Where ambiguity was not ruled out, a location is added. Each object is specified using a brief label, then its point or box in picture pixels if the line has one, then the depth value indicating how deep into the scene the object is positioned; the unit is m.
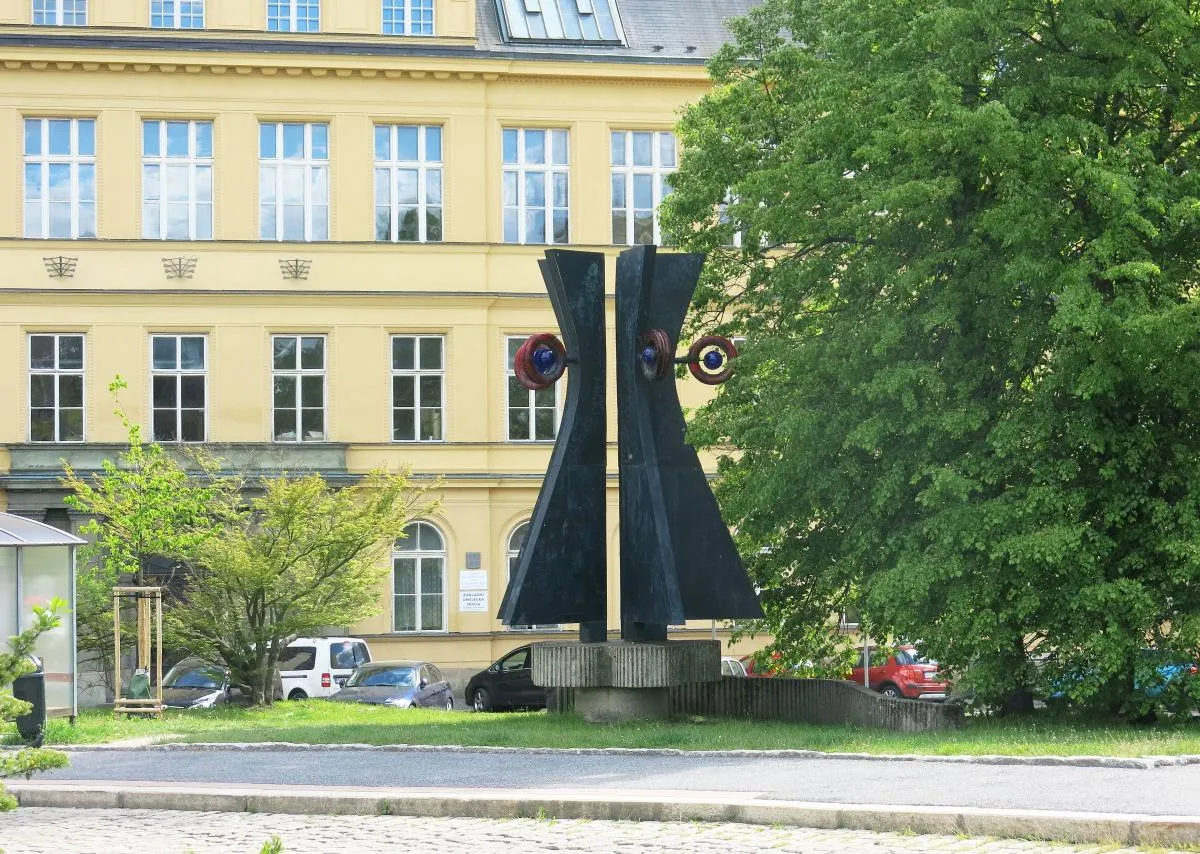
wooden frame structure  28.22
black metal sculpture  20.84
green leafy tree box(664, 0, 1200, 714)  20.81
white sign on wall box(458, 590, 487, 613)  43.75
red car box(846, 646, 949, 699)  40.12
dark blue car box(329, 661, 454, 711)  34.22
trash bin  20.84
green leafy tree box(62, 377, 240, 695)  31.28
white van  39.19
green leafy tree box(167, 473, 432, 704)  29.31
